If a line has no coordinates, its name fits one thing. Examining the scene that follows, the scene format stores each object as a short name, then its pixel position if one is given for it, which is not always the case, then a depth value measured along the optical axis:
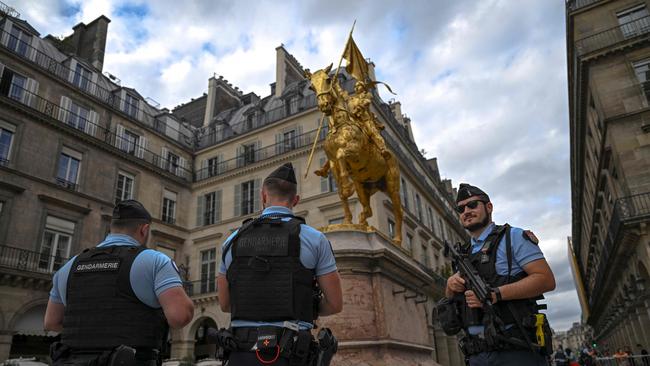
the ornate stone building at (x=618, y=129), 17.62
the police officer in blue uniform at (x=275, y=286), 2.23
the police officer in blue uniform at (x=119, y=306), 2.38
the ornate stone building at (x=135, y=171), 20.33
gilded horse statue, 6.75
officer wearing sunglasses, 2.41
